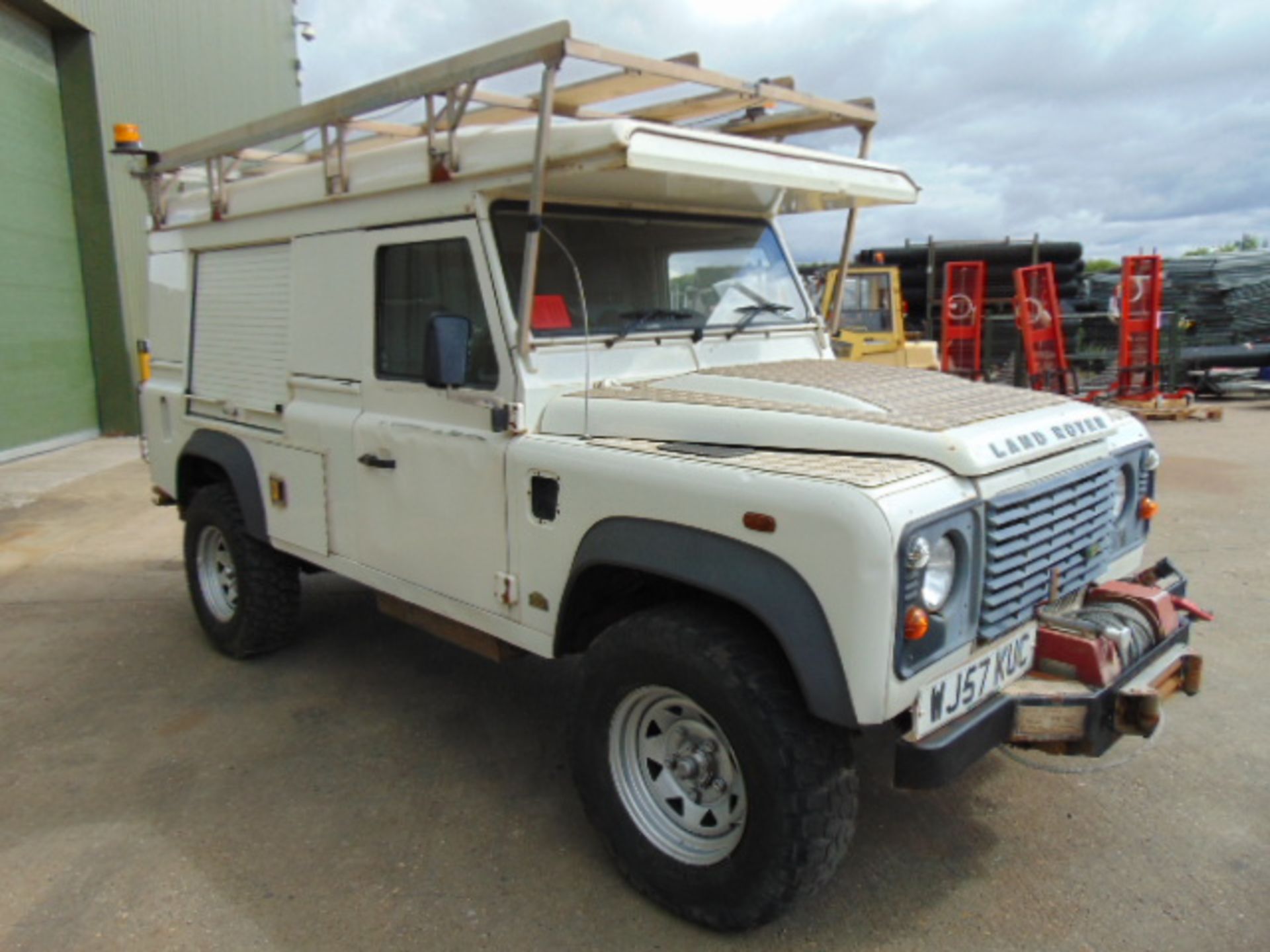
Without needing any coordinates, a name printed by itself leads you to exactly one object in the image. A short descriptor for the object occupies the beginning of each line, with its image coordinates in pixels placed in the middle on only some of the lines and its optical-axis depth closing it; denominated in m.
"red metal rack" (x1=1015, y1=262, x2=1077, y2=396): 12.90
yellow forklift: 12.35
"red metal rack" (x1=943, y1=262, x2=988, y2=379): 14.64
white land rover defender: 2.55
